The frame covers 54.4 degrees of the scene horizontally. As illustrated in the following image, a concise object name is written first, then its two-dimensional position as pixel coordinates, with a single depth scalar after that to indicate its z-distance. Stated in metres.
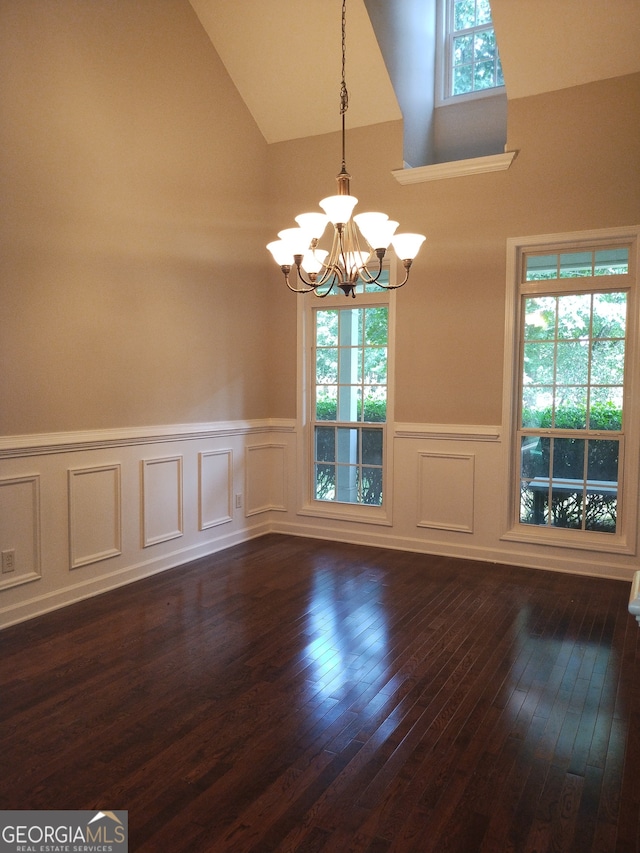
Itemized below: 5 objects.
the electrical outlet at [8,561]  3.41
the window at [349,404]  5.26
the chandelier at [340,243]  3.09
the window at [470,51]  5.04
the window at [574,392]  4.41
